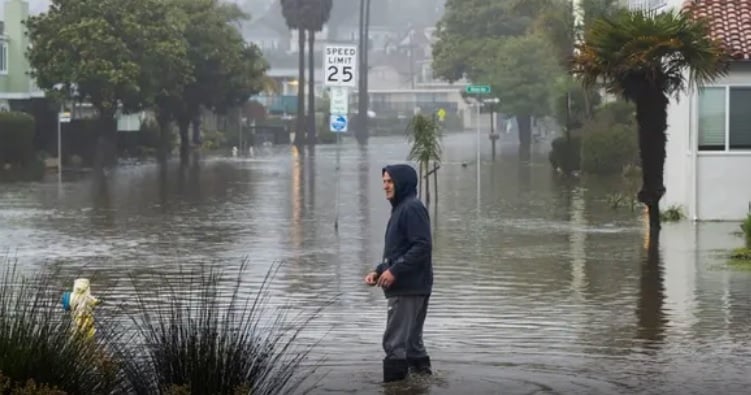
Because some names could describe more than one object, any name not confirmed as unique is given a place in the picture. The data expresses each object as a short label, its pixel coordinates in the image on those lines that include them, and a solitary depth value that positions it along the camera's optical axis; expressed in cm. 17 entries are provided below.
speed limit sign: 2802
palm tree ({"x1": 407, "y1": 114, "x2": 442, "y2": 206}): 3569
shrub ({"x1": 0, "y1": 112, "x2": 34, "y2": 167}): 5597
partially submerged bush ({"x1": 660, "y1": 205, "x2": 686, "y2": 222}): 2852
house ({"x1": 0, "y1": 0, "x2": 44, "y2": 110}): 6956
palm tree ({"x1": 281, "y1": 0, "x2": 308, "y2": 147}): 10038
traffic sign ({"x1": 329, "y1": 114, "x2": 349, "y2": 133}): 2998
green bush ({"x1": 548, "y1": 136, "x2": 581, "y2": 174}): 5119
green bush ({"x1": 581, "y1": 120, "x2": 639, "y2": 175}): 4884
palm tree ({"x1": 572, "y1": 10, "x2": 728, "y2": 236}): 2478
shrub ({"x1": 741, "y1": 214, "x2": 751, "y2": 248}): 2223
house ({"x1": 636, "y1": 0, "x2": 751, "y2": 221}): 2770
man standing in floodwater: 1148
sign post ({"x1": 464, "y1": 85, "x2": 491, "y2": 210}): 3943
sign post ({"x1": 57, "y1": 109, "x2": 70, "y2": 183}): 5531
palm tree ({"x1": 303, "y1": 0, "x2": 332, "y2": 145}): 10194
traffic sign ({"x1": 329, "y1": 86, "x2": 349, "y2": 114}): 2975
